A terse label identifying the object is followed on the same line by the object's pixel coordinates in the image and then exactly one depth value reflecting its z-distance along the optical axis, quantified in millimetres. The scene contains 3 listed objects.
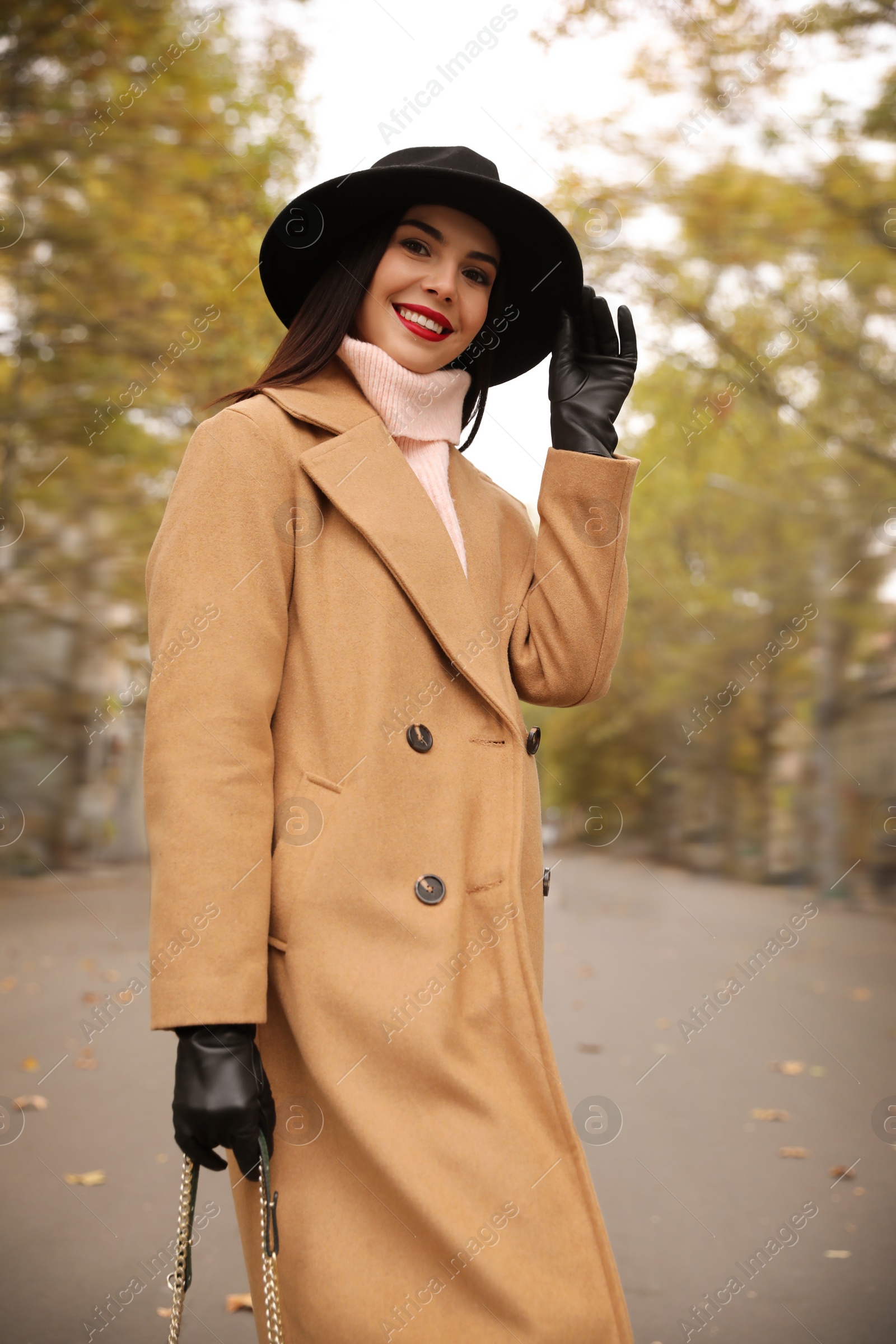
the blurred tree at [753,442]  9289
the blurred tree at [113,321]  9438
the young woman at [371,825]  1604
